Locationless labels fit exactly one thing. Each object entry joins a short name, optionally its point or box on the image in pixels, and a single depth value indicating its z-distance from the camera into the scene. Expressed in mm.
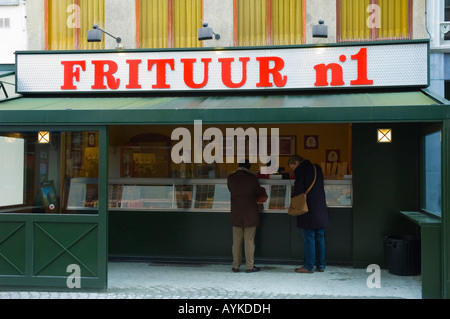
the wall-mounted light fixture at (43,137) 8066
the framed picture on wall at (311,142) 10547
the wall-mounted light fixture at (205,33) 8617
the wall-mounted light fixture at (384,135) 8391
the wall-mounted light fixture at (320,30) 8258
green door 7133
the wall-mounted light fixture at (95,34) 8852
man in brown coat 8180
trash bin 7906
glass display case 9211
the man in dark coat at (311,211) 8062
